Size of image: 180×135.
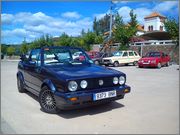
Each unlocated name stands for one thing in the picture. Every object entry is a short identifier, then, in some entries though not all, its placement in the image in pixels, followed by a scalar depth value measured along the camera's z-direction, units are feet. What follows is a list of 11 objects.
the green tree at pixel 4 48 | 125.42
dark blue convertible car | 10.65
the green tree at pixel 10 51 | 126.31
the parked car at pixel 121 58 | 44.63
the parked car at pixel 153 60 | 40.67
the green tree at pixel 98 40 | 89.42
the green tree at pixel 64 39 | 98.97
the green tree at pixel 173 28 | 53.68
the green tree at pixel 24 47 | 129.26
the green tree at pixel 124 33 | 64.67
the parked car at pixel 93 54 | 50.03
